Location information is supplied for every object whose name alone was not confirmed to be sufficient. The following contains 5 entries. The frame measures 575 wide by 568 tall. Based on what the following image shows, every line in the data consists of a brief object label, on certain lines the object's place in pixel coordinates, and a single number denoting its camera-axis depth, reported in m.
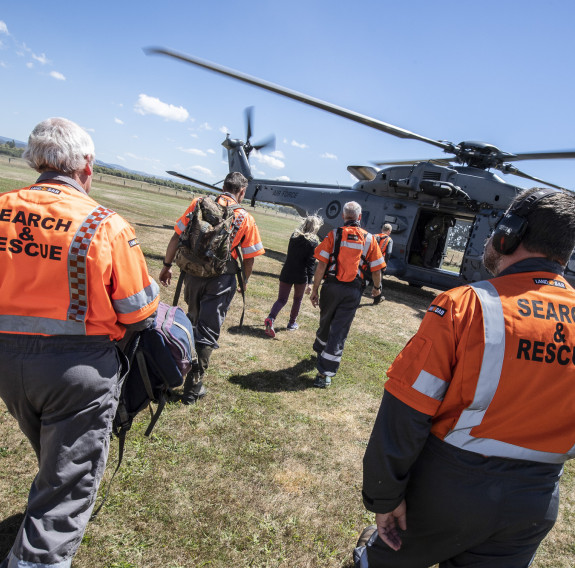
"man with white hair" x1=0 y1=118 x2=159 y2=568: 1.62
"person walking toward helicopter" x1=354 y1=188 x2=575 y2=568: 1.36
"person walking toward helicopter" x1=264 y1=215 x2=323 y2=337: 5.74
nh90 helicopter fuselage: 9.20
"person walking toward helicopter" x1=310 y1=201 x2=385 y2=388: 4.45
